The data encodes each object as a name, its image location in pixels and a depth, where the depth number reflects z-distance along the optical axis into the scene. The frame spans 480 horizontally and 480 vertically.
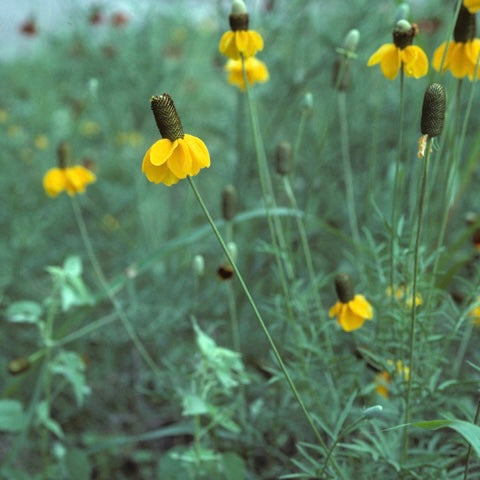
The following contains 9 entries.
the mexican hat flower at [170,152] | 0.93
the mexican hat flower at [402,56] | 1.10
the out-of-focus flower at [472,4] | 1.08
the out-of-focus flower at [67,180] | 1.55
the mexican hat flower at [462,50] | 1.18
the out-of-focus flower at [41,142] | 2.74
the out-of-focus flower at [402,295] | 1.25
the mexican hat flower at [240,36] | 1.17
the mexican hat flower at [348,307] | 1.19
